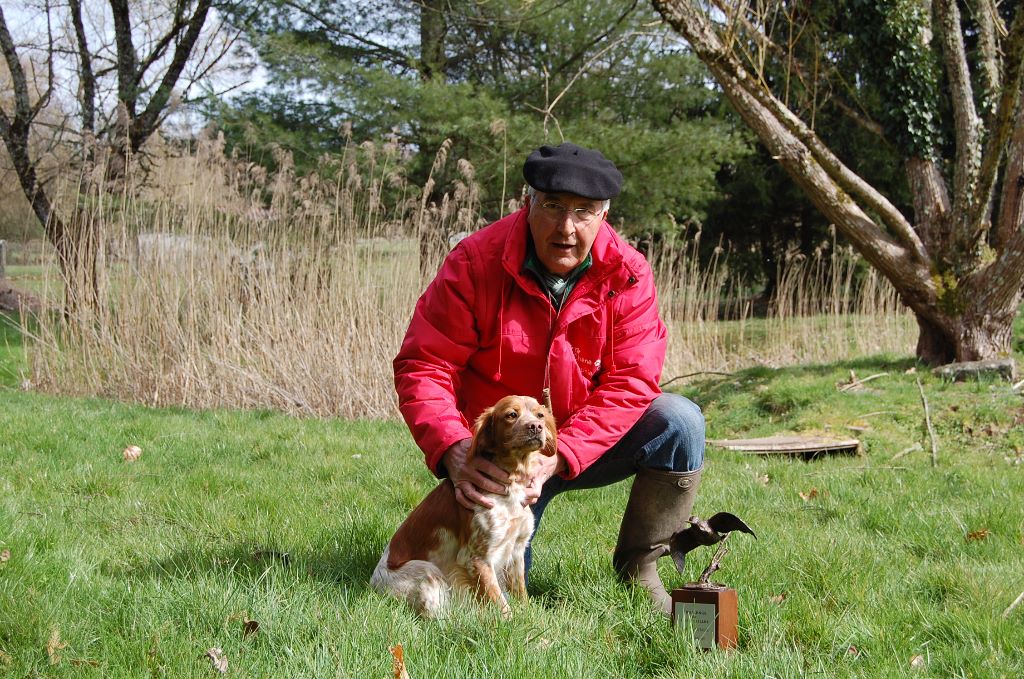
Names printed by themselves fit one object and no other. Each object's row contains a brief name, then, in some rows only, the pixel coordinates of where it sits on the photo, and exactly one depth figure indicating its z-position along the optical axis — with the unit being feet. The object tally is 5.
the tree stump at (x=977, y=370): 24.08
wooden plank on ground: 19.85
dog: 9.22
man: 9.90
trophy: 8.66
